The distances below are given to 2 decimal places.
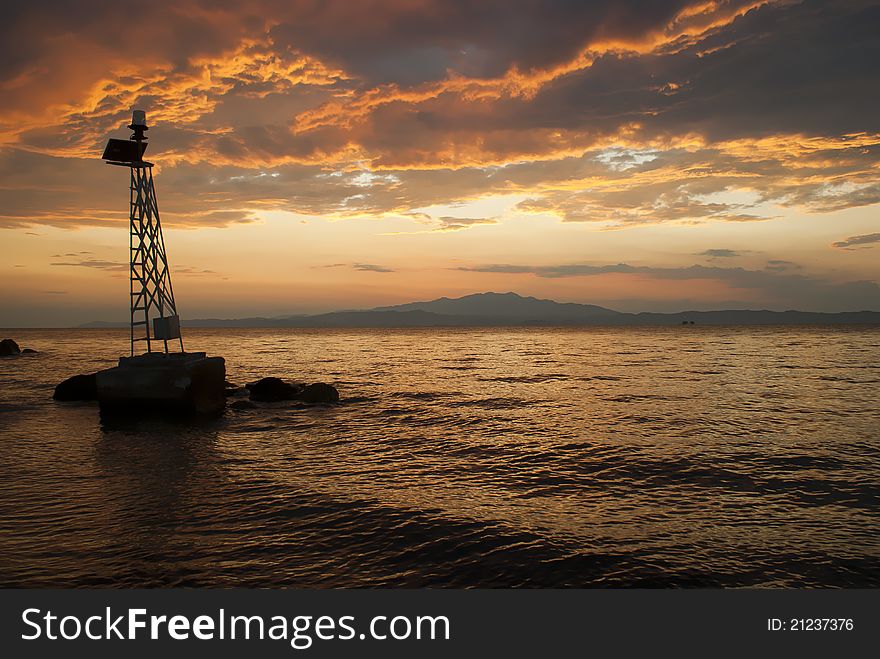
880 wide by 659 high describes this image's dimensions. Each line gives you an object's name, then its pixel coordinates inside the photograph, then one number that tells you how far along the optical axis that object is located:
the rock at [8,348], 90.63
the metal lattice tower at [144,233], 29.11
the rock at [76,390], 36.19
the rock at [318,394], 35.00
